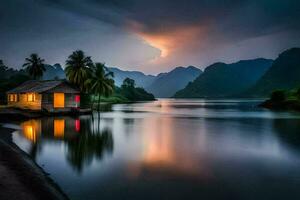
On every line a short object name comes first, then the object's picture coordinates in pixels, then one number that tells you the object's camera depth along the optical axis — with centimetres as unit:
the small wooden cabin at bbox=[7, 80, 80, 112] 5678
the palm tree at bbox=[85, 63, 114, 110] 7056
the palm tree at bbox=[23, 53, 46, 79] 8994
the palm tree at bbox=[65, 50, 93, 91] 6738
